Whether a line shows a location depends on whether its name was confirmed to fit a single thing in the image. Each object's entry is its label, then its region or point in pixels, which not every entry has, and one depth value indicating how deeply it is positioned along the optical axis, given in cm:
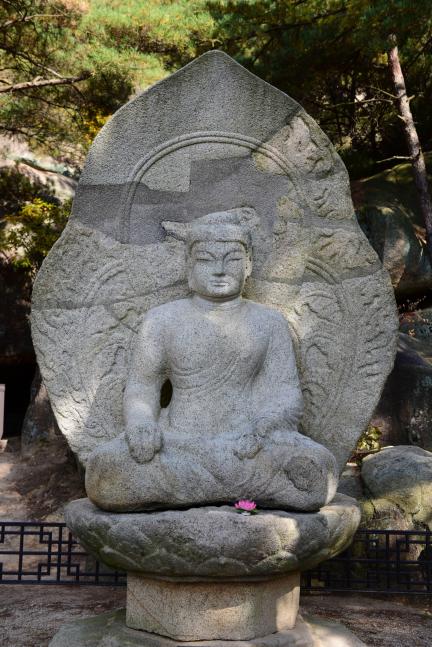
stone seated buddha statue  354
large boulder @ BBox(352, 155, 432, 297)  952
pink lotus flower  344
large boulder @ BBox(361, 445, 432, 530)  564
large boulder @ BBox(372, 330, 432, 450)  759
